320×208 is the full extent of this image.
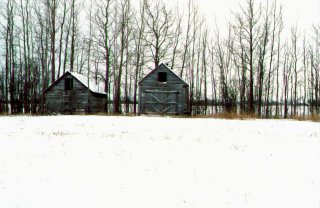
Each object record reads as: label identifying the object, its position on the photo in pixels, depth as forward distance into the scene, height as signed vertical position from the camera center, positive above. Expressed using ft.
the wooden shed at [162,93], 80.79 +4.31
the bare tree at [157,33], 99.76 +30.82
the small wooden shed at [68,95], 91.15 +4.42
